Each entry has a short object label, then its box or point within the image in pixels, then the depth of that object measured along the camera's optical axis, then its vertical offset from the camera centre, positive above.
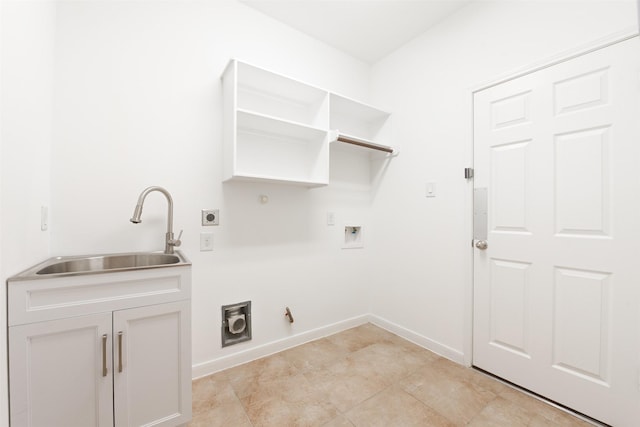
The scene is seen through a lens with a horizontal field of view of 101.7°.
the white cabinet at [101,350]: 0.99 -0.58
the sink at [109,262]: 1.34 -0.28
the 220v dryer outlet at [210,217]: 1.82 -0.03
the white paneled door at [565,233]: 1.33 -0.13
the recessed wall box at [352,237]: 2.59 -0.26
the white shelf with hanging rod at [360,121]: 2.33 +0.91
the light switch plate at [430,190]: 2.15 +0.18
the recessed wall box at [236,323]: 1.91 -0.83
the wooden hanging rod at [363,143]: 2.17 +0.60
